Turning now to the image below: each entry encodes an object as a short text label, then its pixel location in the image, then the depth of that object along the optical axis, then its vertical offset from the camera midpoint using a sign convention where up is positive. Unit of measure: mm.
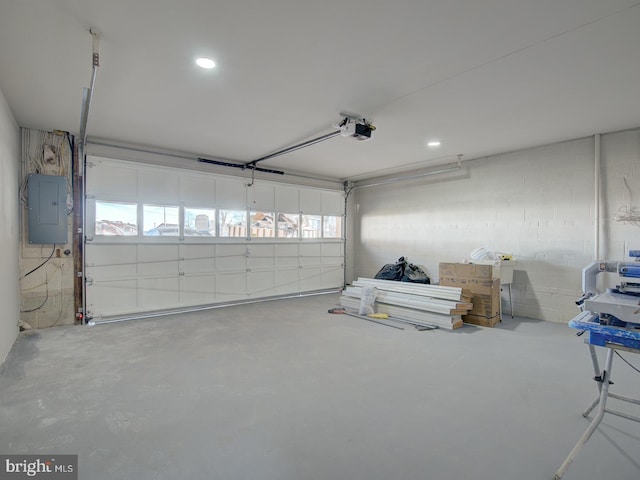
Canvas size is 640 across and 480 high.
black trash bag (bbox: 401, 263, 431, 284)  6672 -731
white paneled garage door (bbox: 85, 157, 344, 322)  5129 +38
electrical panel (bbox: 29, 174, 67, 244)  4535 +467
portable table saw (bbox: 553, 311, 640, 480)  1647 -544
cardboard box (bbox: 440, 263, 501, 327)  4906 -792
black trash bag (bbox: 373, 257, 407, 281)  6929 -677
